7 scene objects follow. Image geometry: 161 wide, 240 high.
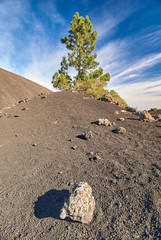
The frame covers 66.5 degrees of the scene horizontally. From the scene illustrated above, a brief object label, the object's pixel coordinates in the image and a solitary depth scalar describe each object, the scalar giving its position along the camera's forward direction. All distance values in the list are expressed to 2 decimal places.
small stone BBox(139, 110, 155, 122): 5.63
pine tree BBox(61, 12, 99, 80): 17.05
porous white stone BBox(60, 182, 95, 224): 1.58
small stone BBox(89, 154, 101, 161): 2.92
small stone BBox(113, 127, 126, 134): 4.38
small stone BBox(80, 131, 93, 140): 4.04
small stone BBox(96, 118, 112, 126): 5.11
